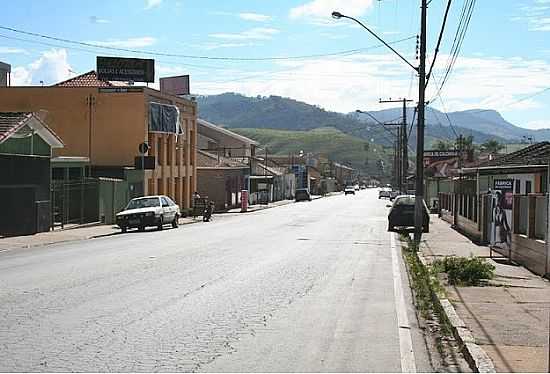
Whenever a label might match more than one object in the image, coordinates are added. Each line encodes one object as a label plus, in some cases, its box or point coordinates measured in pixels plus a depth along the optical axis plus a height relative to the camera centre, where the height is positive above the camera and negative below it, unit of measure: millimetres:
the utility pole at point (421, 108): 30875 +2997
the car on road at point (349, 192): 130362 -1004
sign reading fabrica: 20484 +59
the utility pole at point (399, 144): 72200 +4544
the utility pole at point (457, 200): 37531 -653
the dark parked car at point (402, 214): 35562 -1234
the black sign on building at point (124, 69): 49562 +7222
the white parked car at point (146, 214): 33625 -1237
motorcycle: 46938 -1641
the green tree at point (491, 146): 111019 +5970
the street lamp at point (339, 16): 28330 +6049
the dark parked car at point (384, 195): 99788 -1116
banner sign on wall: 20219 -721
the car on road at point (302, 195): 96500 -1149
